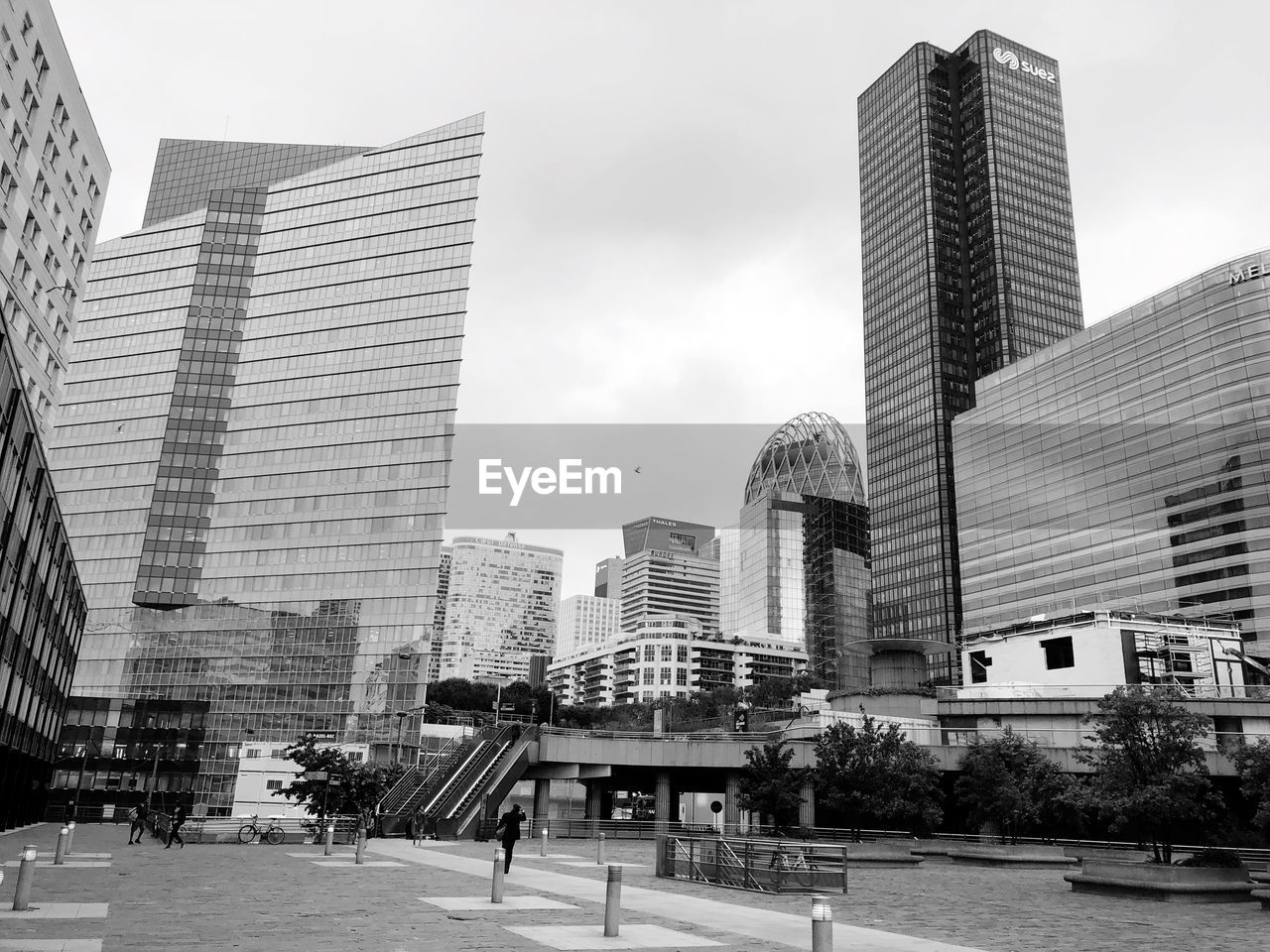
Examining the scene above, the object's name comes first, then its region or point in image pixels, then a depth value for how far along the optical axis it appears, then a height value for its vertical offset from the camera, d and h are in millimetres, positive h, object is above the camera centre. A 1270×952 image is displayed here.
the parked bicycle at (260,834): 41500 -3547
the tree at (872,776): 43312 -148
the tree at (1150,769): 27625 +427
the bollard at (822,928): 10742 -1710
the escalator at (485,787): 46750 -1510
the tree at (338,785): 49594 -1670
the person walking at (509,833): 24266 -1824
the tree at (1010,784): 46500 -281
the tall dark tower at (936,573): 190000 +39769
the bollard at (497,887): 19281 -2500
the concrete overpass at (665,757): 54875 +578
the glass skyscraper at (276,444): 113438 +38252
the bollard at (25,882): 16156 -2323
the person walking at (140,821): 40619 -3210
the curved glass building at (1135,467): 114625 +41507
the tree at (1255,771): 33019 +598
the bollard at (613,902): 15094 -2153
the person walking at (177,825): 36969 -2985
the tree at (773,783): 46750 -677
